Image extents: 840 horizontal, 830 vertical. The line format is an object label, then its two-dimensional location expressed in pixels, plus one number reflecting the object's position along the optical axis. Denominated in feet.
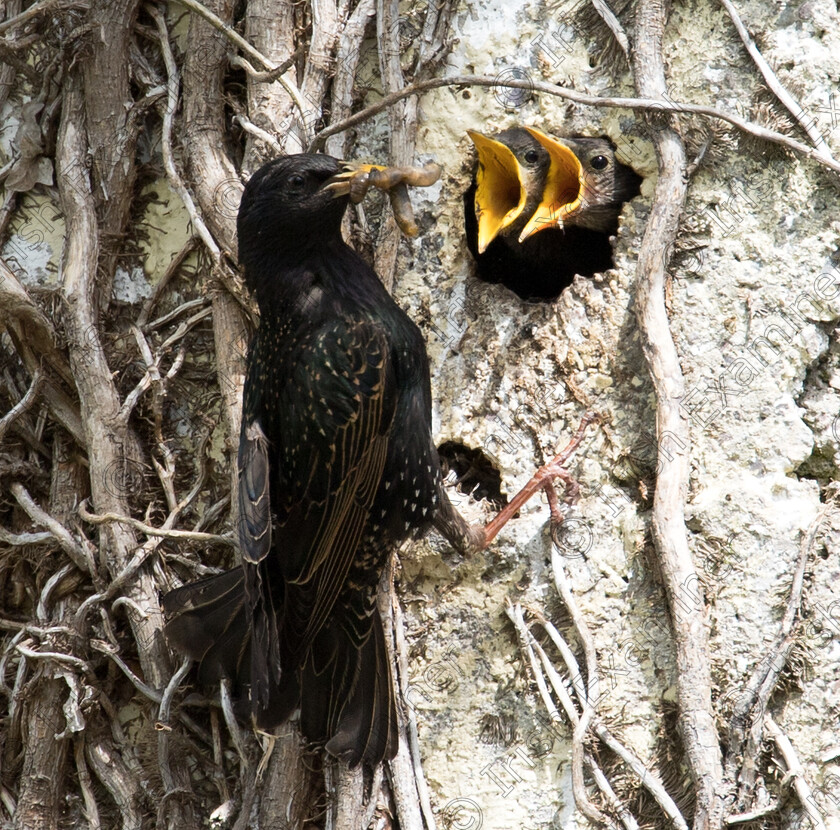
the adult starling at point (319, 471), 20.90
